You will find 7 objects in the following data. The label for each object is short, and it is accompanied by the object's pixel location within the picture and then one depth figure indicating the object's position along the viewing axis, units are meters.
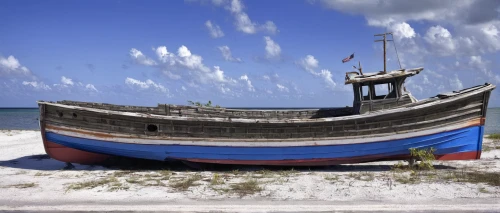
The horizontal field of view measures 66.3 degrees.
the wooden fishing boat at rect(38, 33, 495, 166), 12.39
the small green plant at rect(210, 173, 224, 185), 10.80
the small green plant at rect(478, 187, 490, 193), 9.53
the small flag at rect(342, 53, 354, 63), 14.33
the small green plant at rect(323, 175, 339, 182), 11.27
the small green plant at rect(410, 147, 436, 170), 12.43
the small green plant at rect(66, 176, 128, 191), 10.31
